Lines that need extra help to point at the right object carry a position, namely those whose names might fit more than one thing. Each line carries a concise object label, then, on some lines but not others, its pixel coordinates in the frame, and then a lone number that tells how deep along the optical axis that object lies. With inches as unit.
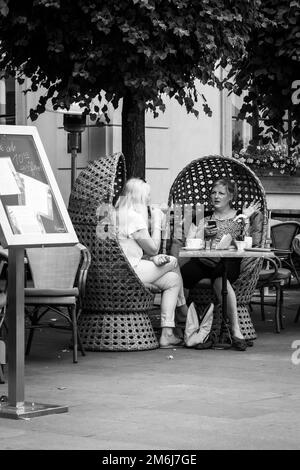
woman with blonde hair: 418.3
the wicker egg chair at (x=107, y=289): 410.6
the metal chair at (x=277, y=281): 467.2
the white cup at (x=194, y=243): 428.5
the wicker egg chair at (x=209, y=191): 439.8
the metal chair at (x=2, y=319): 345.4
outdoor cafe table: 413.1
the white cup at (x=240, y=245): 421.1
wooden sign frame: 285.1
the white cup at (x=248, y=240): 430.3
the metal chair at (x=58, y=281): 385.7
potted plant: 759.1
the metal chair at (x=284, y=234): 579.2
